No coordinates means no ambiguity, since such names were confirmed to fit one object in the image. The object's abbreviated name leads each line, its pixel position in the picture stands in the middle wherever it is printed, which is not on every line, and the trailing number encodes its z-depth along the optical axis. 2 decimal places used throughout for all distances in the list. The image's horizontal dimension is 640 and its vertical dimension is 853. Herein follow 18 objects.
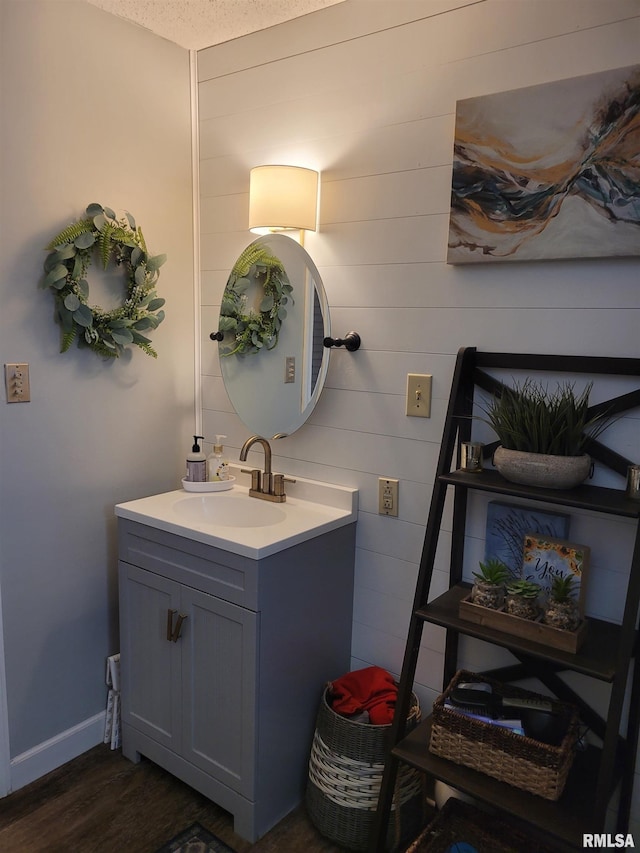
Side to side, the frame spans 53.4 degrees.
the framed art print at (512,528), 1.65
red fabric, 1.82
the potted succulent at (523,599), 1.47
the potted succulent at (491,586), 1.53
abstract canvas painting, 1.46
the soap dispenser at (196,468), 2.24
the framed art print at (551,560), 1.50
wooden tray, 1.40
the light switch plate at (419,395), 1.85
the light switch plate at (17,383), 1.86
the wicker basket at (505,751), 1.38
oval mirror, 2.04
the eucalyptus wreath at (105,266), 1.92
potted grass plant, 1.44
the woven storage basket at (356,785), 1.74
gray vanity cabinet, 1.74
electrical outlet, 1.94
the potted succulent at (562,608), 1.42
